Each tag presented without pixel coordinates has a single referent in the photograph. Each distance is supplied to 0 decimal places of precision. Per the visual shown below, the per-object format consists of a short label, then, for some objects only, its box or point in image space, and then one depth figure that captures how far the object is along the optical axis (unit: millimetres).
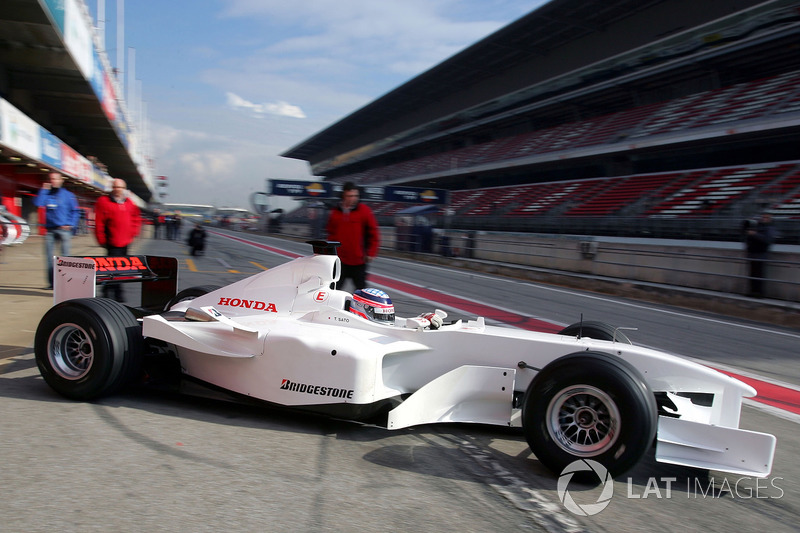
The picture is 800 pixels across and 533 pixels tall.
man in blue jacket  8500
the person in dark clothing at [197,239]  19078
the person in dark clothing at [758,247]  11984
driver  4262
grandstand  20766
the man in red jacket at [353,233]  6047
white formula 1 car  2990
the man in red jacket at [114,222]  6984
